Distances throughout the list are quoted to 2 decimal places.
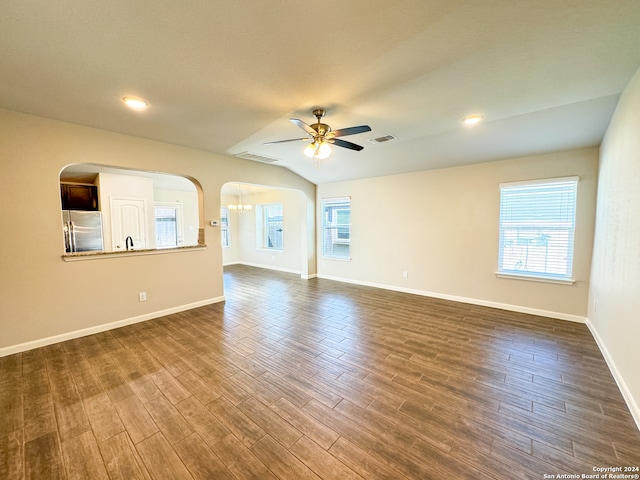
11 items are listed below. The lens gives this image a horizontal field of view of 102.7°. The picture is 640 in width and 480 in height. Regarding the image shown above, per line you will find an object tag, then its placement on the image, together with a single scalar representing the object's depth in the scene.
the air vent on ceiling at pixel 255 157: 4.54
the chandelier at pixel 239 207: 7.42
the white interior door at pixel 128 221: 5.38
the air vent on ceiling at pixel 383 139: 3.66
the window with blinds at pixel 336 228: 6.28
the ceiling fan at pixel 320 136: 2.67
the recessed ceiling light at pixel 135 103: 2.51
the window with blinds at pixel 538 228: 3.73
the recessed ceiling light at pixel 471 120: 2.97
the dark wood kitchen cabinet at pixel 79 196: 5.27
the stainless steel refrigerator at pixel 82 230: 4.80
